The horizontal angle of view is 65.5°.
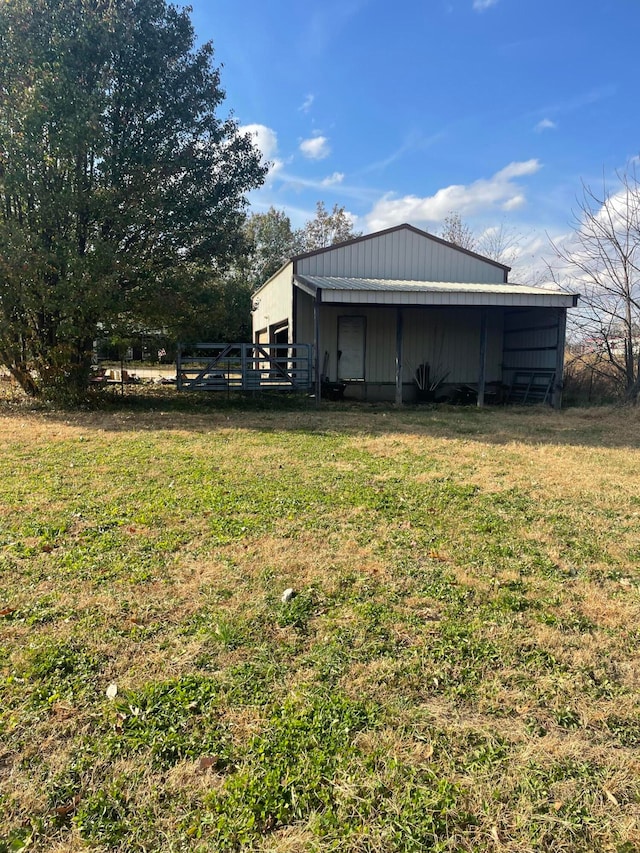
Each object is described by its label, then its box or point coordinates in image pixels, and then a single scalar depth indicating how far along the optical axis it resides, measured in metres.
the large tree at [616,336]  13.51
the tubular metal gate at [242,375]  11.43
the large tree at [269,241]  36.97
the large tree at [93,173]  9.74
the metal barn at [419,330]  13.84
